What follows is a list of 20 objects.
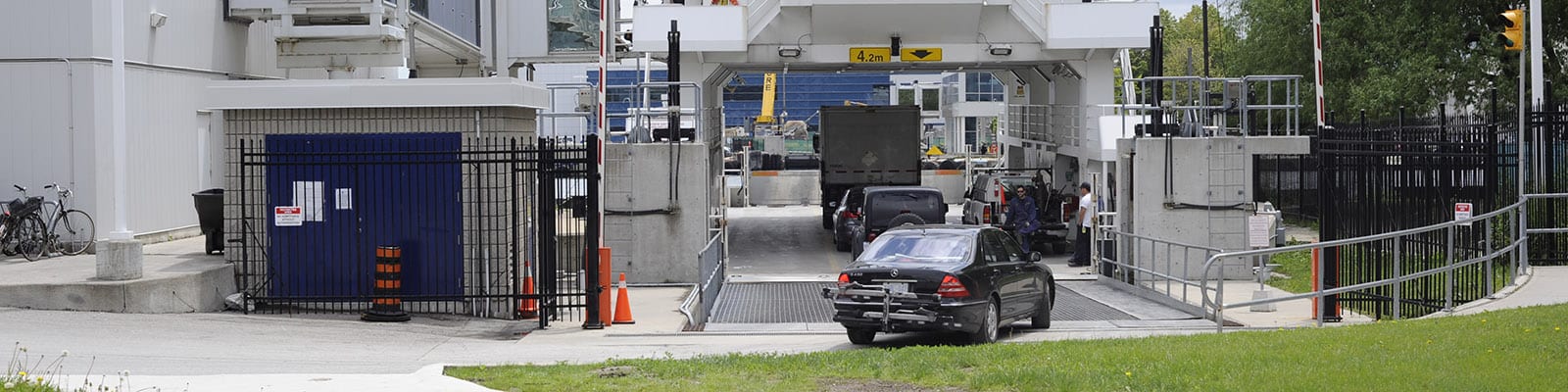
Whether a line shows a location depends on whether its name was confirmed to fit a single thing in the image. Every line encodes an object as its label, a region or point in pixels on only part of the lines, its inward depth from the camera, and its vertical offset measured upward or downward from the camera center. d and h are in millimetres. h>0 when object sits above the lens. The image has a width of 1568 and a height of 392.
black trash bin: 18594 -215
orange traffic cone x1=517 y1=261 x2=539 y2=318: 17312 -1254
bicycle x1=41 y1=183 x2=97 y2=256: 19812 -394
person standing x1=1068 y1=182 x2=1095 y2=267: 26133 -604
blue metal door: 16891 -197
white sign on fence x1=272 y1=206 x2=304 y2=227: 16828 -203
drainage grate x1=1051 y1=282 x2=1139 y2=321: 18750 -1531
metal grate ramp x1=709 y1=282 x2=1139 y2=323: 18797 -1500
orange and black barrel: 16609 -921
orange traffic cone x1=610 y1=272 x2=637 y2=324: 17047 -1291
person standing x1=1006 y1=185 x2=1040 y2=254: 27203 -466
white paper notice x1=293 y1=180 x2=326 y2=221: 16938 +10
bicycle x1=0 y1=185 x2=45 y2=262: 18734 -359
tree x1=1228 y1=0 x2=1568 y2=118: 34094 +3107
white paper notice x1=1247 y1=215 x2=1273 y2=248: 19938 -560
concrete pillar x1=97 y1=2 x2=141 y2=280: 15484 -138
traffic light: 19484 +1992
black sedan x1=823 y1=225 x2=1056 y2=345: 14914 -935
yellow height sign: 29391 +2620
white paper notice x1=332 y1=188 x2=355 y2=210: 16906 -13
